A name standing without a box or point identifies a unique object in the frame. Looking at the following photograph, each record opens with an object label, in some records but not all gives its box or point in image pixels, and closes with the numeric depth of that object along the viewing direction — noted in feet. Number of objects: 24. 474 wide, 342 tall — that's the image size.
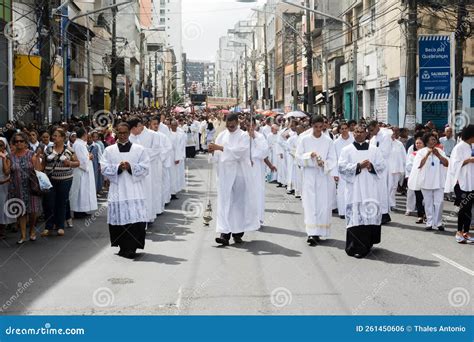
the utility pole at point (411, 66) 63.52
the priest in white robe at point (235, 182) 37.68
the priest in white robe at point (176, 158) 57.66
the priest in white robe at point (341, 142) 47.09
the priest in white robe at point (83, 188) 46.29
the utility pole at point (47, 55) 67.77
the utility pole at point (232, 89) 516.12
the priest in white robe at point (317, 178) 37.22
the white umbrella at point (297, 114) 109.07
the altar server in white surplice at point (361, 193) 33.60
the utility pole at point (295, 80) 144.75
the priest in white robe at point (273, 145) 73.51
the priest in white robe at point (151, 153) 41.75
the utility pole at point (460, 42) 67.56
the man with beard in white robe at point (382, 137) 51.44
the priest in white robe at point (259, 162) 38.60
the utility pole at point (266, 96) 242.00
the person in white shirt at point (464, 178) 37.96
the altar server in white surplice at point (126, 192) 33.68
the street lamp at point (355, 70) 102.32
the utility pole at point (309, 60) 117.91
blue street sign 55.83
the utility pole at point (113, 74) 124.98
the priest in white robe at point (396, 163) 52.90
